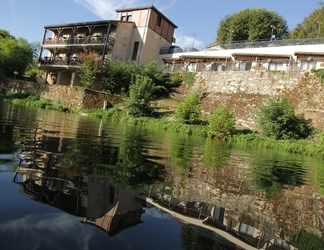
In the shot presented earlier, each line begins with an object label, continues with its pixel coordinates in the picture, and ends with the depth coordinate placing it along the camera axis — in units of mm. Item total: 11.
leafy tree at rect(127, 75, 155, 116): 22766
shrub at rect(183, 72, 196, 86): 29569
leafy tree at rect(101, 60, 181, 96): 27984
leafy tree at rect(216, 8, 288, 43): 41594
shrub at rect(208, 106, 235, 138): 17266
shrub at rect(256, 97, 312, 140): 18094
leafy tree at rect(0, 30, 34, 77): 34212
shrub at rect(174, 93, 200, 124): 20706
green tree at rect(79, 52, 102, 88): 26391
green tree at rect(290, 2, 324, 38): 39312
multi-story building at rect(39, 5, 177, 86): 32219
